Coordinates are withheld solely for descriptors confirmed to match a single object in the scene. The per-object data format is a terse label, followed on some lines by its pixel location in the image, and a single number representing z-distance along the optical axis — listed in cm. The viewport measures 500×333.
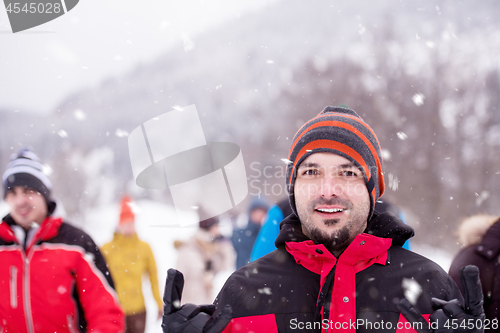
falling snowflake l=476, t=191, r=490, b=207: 1491
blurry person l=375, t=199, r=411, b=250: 296
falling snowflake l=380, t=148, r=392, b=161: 1787
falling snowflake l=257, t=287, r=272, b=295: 171
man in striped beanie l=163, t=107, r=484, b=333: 155
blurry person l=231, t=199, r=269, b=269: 750
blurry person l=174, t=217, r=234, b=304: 475
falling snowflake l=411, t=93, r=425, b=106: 1883
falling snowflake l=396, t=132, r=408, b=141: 1854
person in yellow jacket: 481
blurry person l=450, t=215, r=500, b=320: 257
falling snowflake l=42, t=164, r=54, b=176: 315
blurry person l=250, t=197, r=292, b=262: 332
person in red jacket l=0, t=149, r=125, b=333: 257
